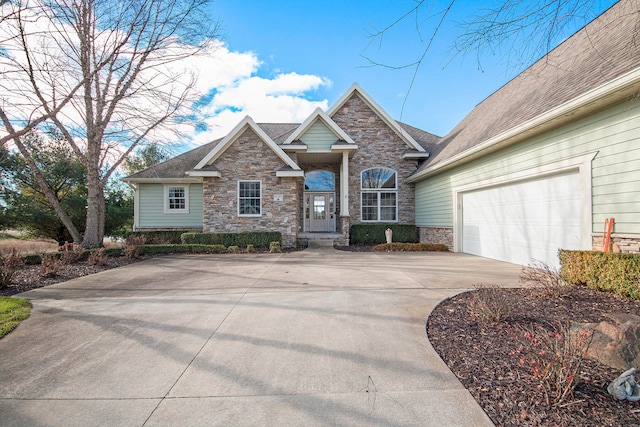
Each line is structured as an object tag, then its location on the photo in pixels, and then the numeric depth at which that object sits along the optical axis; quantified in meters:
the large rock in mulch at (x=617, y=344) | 2.54
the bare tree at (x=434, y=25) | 2.86
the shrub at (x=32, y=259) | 8.32
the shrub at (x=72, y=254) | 8.37
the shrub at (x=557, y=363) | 2.10
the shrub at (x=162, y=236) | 14.38
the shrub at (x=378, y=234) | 13.45
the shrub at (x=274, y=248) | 10.96
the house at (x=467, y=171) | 5.20
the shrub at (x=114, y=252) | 9.87
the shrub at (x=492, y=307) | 3.55
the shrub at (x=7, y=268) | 5.78
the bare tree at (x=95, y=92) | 8.44
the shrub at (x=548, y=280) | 4.46
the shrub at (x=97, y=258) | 8.25
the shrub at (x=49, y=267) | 6.69
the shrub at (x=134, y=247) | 9.54
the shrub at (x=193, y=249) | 10.67
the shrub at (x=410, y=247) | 11.17
